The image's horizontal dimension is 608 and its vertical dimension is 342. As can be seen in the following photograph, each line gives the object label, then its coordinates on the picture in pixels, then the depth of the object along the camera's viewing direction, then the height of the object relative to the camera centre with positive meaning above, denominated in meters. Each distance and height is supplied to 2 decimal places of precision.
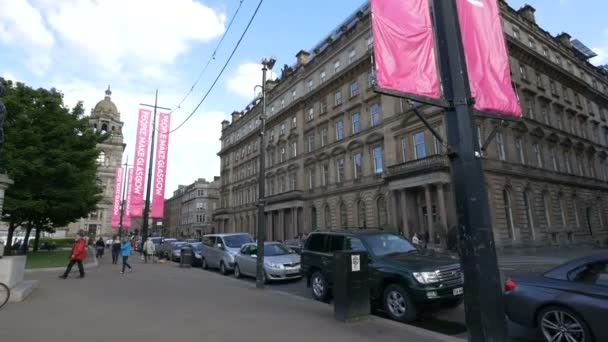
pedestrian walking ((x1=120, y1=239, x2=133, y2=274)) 15.92 -0.43
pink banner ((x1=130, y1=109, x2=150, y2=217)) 23.00 +5.29
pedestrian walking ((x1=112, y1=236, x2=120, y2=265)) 21.48 -0.39
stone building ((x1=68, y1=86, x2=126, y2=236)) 72.81 +18.16
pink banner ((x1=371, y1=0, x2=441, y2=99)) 4.60 +2.46
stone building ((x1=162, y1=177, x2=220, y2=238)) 96.56 +9.18
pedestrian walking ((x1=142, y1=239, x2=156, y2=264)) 22.91 -0.42
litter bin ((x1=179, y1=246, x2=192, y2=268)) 19.59 -0.94
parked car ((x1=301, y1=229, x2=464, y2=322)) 6.85 -0.75
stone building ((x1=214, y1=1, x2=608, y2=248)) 27.16 +7.73
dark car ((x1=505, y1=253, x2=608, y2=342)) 4.73 -0.98
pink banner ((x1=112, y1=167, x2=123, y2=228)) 39.84 +4.91
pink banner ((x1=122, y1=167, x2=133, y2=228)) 37.02 +2.16
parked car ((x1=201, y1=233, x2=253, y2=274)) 16.26 -0.43
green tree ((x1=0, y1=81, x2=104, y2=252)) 20.89 +5.41
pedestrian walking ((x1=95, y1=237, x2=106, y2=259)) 27.62 -0.40
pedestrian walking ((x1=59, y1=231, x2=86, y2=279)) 13.29 -0.35
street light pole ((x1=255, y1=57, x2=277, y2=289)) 11.36 +1.27
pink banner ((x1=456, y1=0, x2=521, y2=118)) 4.87 +2.44
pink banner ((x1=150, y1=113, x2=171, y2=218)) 22.89 +4.30
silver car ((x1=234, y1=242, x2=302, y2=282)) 12.93 -0.87
